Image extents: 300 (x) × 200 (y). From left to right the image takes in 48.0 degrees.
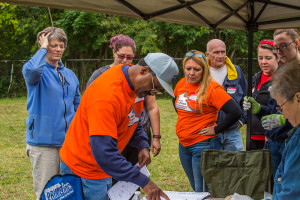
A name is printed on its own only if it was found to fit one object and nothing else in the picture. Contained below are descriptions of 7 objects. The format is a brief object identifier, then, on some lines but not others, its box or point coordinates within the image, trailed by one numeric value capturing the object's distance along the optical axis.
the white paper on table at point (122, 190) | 2.11
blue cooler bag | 2.01
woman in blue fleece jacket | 2.92
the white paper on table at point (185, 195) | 2.28
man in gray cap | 1.79
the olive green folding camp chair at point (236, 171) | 2.74
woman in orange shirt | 3.15
